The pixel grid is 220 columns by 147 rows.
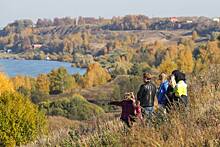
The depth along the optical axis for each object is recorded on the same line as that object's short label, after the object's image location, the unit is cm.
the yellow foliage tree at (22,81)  10894
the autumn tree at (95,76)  10988
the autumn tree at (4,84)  6820
